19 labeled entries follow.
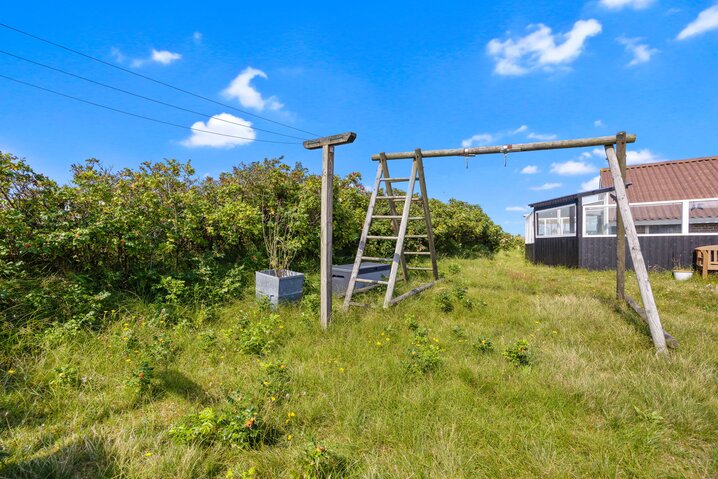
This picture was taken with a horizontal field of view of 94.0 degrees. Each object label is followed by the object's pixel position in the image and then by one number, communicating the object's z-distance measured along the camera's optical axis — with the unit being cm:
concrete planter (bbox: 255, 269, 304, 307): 473
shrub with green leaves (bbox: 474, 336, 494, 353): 336
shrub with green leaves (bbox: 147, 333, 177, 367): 311
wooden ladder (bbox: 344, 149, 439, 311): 495
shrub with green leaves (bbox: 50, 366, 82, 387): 267
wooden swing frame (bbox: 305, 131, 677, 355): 371
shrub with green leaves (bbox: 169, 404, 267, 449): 202
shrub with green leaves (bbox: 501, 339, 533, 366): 310
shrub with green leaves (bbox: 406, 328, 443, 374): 292
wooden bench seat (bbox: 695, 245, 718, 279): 852
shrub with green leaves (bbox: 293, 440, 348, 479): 177
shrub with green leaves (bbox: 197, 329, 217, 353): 338
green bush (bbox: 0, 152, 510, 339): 369
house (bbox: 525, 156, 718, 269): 1009
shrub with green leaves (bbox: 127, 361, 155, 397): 258
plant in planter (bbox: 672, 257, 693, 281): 857
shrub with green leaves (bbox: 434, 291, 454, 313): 501
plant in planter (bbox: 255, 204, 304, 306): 477
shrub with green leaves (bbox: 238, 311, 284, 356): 336
